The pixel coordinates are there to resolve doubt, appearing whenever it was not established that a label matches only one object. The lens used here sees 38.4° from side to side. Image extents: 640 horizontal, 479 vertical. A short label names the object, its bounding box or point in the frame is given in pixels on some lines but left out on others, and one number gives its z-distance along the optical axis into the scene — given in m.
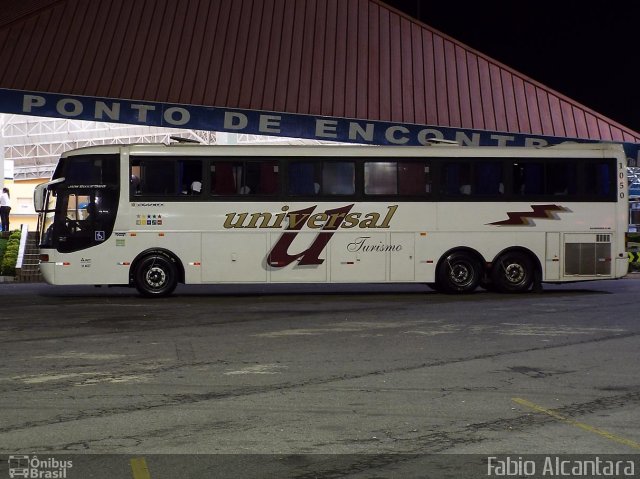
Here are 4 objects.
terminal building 27.44
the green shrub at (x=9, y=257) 27.92
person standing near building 32.59
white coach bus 20.67
